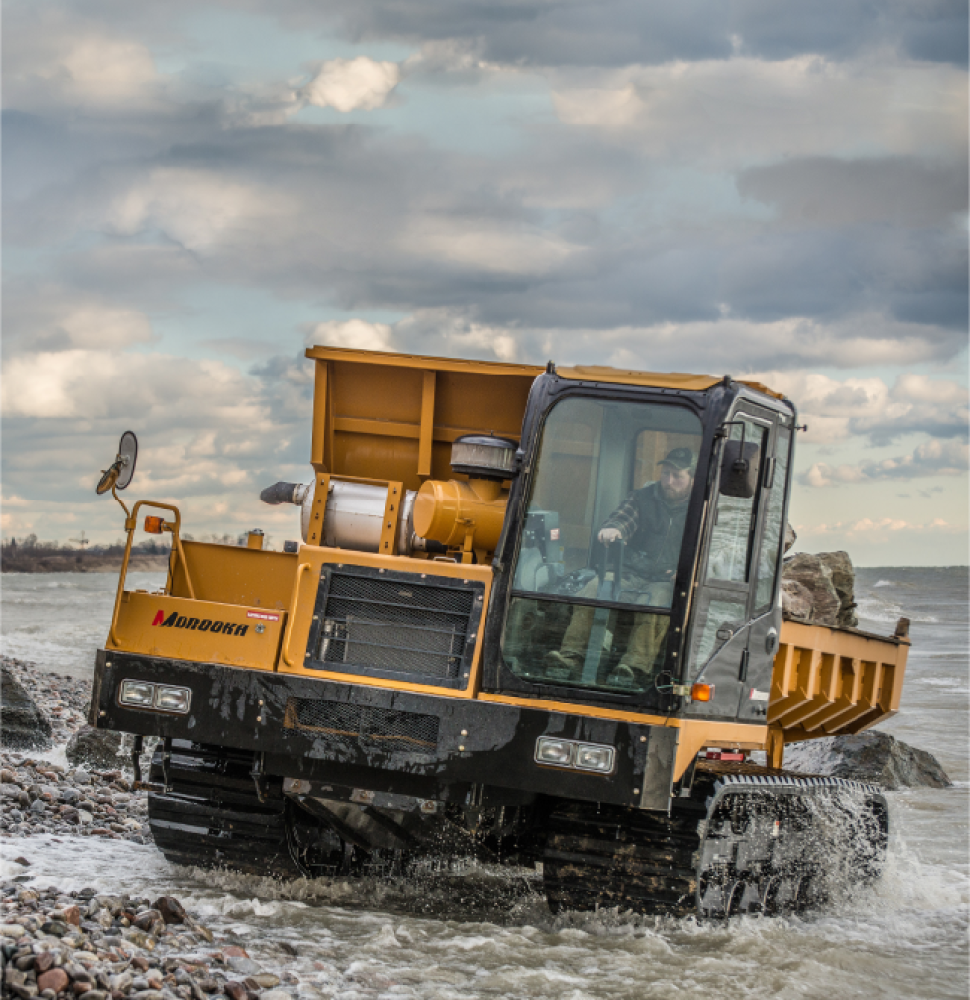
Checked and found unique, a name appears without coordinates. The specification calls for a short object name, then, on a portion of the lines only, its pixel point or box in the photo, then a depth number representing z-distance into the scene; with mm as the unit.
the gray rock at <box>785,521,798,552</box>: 13756
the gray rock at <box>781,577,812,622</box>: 36594
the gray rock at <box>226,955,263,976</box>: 10602
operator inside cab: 12008
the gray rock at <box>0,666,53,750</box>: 22828
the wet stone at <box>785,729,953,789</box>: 26797
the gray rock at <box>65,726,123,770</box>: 21719
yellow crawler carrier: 11898
